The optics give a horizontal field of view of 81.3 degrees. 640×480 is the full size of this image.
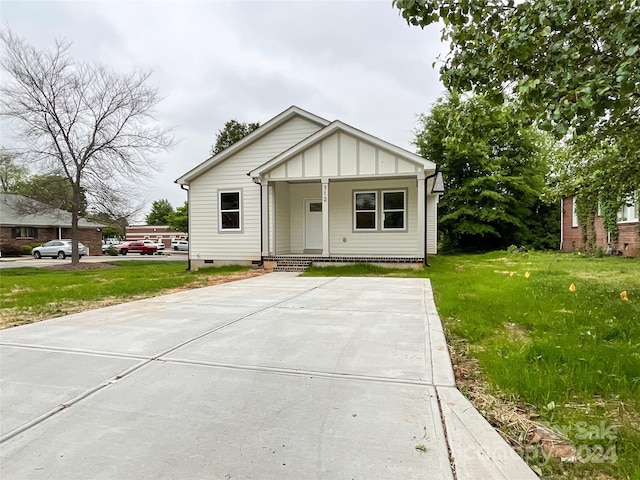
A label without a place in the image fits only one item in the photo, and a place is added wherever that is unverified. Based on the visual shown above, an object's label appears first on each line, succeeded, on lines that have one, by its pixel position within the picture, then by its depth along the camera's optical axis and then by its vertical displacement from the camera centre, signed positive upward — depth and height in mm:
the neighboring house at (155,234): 51844 +322
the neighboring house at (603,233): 14453 -57
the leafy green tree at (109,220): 19234 +874
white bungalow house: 11625 +1293
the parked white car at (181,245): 38966 -958
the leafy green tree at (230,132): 42719 +11856
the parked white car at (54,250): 27688 -944
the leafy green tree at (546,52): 2920 +1778
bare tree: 17078 +5877
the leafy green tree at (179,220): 48062 +2124
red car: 36438 -1138
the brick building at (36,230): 30562 +644
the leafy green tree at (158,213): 67500 +4235
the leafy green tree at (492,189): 21969 +2659
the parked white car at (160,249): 40656 -1457
